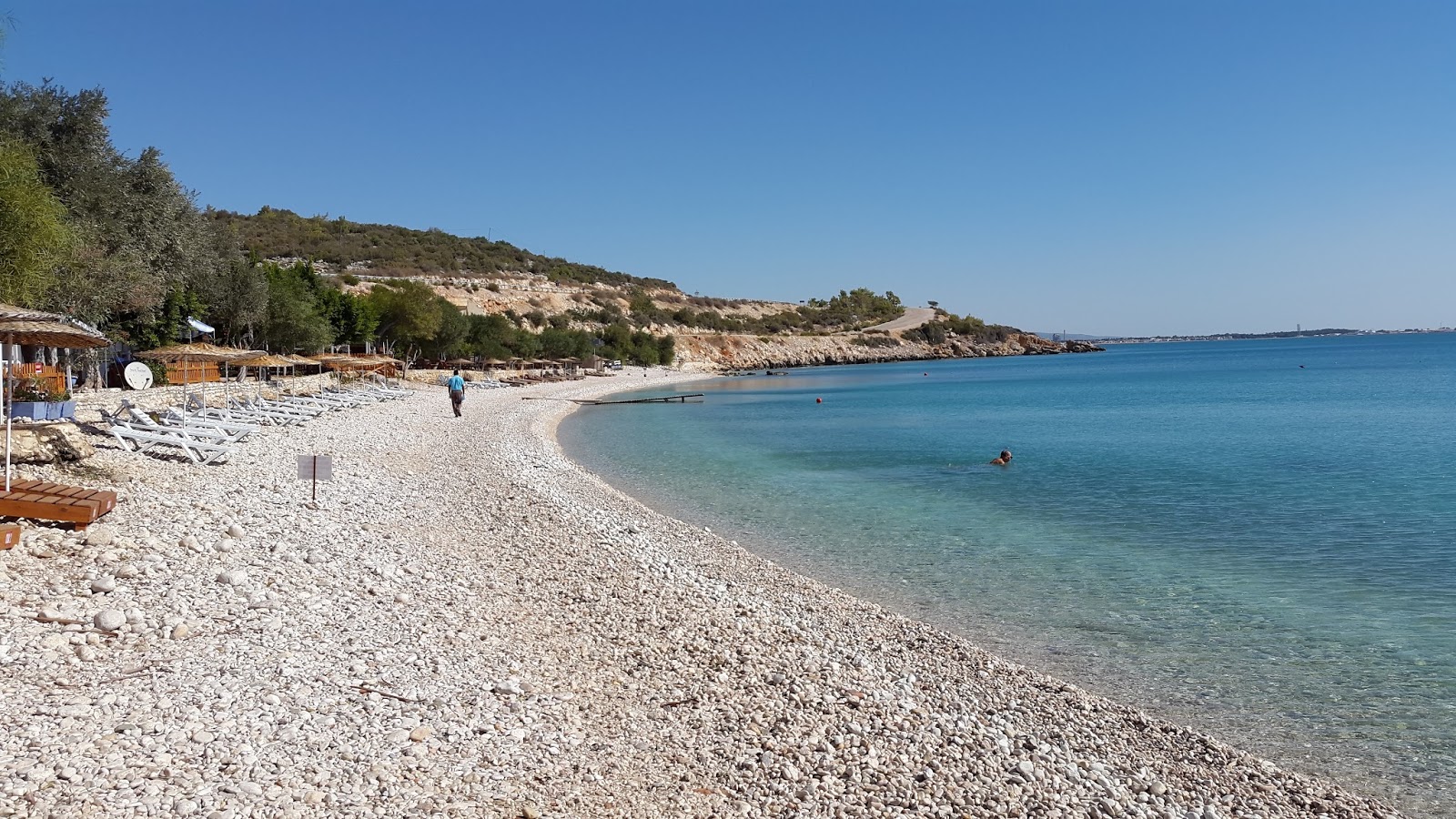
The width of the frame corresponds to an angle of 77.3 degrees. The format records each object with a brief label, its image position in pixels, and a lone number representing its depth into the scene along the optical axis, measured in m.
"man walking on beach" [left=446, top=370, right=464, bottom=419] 30.38
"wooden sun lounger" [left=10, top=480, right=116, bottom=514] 8.64
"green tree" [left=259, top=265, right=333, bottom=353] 41.44
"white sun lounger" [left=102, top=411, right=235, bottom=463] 14.52
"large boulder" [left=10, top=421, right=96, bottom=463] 11.11
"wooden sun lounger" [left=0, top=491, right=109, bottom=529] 8.00
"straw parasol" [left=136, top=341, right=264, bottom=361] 19.64
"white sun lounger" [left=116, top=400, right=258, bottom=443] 15.82
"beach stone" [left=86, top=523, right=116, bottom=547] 8.19
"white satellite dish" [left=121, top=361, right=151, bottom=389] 26.75
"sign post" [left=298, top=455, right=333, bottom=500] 11.55
